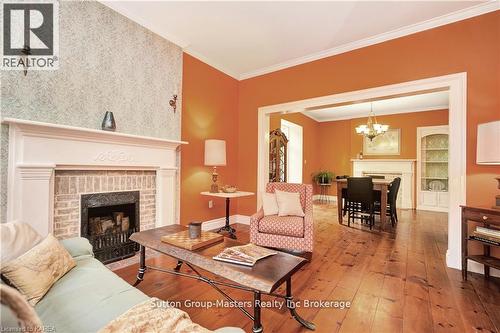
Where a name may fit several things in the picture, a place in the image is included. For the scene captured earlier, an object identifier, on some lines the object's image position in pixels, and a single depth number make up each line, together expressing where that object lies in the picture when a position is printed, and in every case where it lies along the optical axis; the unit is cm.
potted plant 743
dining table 412
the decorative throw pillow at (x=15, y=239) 122
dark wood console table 210
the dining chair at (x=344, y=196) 473
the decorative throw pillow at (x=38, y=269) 119
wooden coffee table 128
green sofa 104
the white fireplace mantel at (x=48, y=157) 192
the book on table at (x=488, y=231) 207
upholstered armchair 270
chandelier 528
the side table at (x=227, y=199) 343
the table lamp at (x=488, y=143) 207
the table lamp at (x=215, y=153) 347
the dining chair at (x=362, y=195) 410
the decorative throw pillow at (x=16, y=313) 55
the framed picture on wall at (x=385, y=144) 666
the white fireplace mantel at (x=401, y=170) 637
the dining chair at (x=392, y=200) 447
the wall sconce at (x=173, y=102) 325
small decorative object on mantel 246
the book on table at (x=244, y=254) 147
